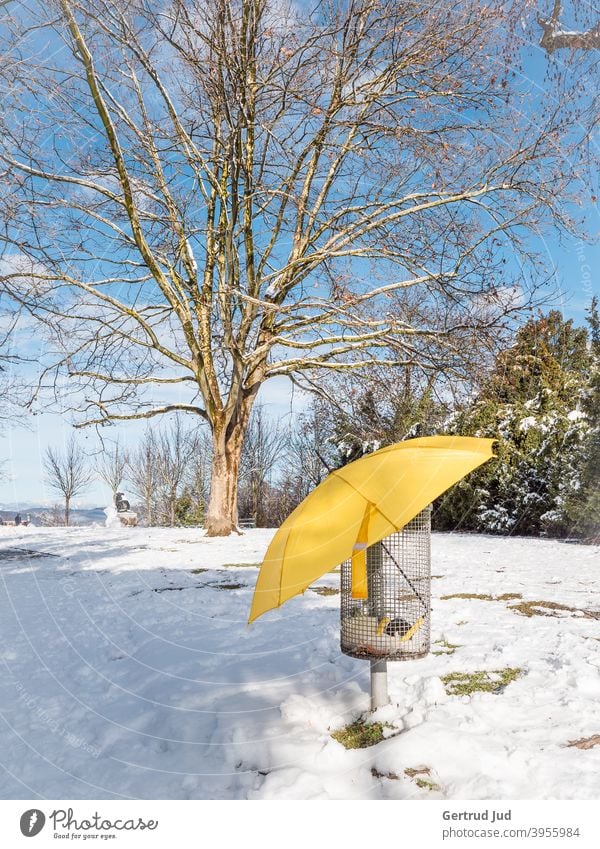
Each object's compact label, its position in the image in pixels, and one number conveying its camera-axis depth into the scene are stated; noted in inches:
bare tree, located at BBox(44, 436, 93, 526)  1221.7
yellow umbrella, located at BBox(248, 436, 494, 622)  111.2
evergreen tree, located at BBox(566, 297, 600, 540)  438.0
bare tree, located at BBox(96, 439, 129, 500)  1071.0
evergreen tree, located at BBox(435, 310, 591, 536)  490.3
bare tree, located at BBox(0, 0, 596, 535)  370.0
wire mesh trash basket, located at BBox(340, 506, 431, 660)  134.6
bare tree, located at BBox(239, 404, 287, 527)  1004.6
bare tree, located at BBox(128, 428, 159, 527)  1181.1
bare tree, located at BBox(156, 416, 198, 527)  1160.2
